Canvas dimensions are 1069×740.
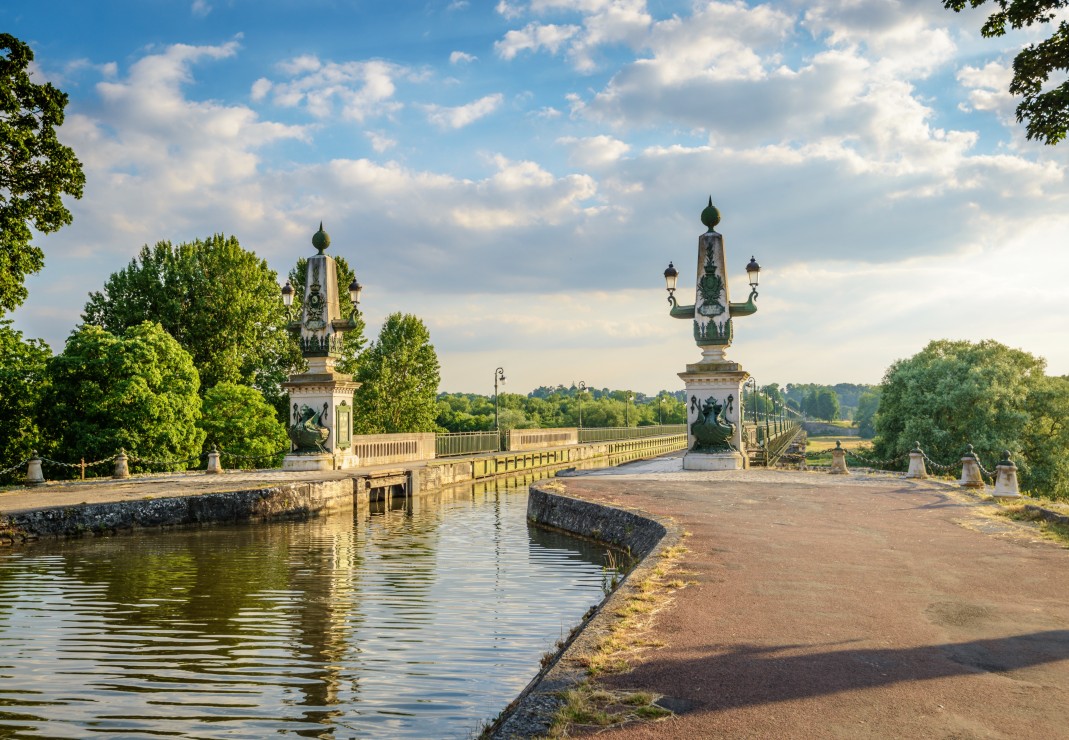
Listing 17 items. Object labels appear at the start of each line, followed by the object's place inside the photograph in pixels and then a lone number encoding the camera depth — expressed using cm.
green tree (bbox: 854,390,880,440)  17735
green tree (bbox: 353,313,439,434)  5588
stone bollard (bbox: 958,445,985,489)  2123
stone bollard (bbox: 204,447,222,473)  3092
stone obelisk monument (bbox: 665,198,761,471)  2611
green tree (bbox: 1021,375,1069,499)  3819
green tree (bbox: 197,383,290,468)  4019
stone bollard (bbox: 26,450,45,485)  2544
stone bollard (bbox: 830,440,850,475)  2689
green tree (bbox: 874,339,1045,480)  3788
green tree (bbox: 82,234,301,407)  4481
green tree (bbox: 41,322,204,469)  3328
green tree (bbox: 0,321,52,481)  3325
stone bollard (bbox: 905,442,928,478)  2508
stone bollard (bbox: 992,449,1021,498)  1880
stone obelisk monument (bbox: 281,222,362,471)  3012
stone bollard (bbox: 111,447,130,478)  2817
